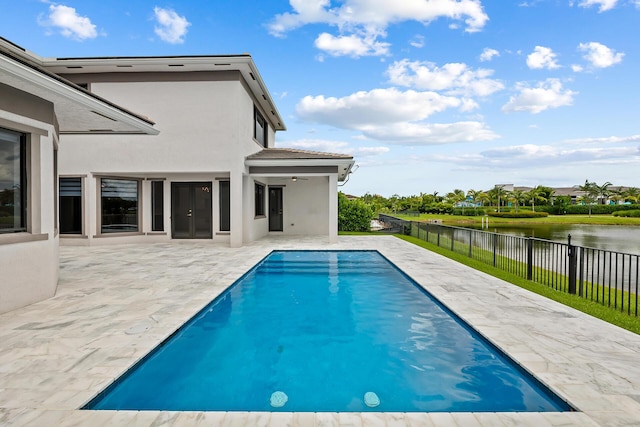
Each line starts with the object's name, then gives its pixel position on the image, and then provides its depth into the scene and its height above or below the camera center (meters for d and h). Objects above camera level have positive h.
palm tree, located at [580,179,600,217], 79.06 +3.74
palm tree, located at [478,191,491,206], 78.75 +2.17
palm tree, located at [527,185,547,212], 72.19 +2.61
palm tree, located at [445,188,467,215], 79.44 +2.44
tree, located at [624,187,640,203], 73.53 +2.70
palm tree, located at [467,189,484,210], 80.81 +2.98
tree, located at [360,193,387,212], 67.72 +1.86
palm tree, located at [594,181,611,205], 79.19 +4.21
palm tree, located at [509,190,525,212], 72.75 +2.38
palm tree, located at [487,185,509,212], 75.75 +3.10
